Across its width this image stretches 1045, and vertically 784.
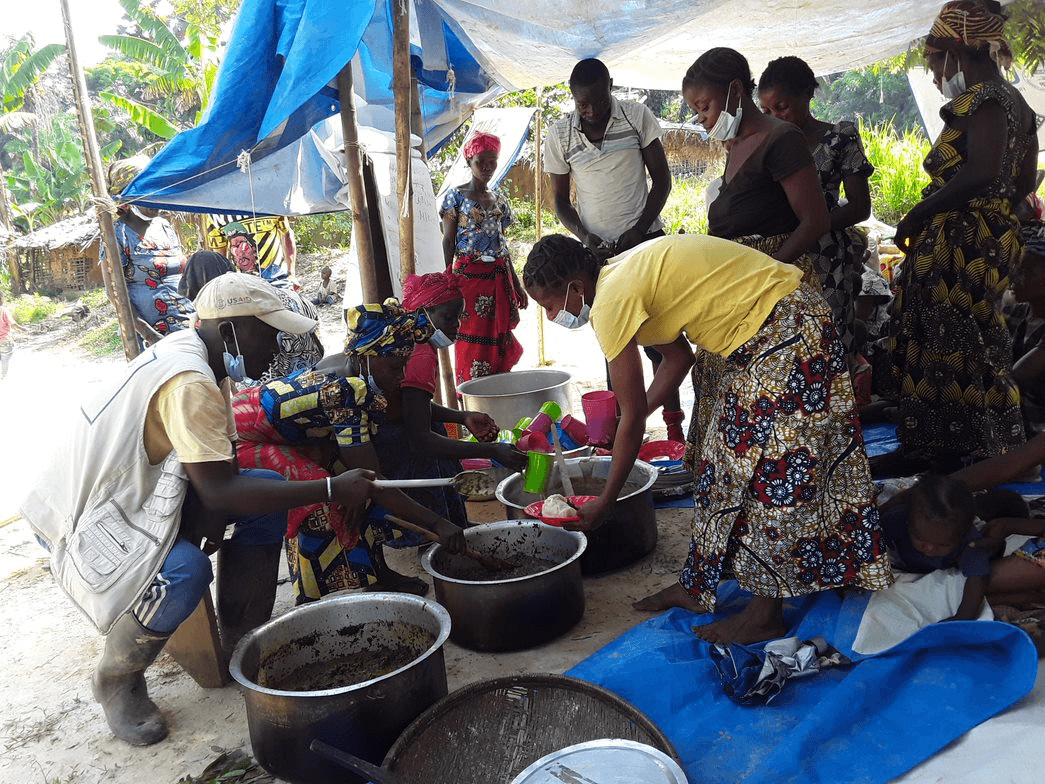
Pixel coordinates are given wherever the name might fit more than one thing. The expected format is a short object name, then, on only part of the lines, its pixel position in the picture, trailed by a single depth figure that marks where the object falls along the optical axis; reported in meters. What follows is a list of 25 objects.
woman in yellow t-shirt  2.05
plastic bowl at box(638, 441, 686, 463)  3.46
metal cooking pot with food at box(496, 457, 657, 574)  2.98
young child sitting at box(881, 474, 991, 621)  2.17
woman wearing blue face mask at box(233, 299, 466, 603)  2.63
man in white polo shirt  4.01
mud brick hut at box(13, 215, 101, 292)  16.00
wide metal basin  4.06
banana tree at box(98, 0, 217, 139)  12.25
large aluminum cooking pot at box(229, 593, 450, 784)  1.89
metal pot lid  1.61
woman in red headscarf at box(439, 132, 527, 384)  4.55
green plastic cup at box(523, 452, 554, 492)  2.83
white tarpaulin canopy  3.57
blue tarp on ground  1.85
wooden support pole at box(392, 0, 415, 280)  3.67
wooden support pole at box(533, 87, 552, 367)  6.40
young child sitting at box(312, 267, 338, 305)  11.90
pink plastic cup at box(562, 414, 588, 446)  3.55
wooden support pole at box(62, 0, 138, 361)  3.92
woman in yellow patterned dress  3.01
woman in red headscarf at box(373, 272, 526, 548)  2.93
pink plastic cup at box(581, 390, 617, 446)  3.54
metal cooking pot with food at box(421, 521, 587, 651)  2.46
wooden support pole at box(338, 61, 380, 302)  3.73
